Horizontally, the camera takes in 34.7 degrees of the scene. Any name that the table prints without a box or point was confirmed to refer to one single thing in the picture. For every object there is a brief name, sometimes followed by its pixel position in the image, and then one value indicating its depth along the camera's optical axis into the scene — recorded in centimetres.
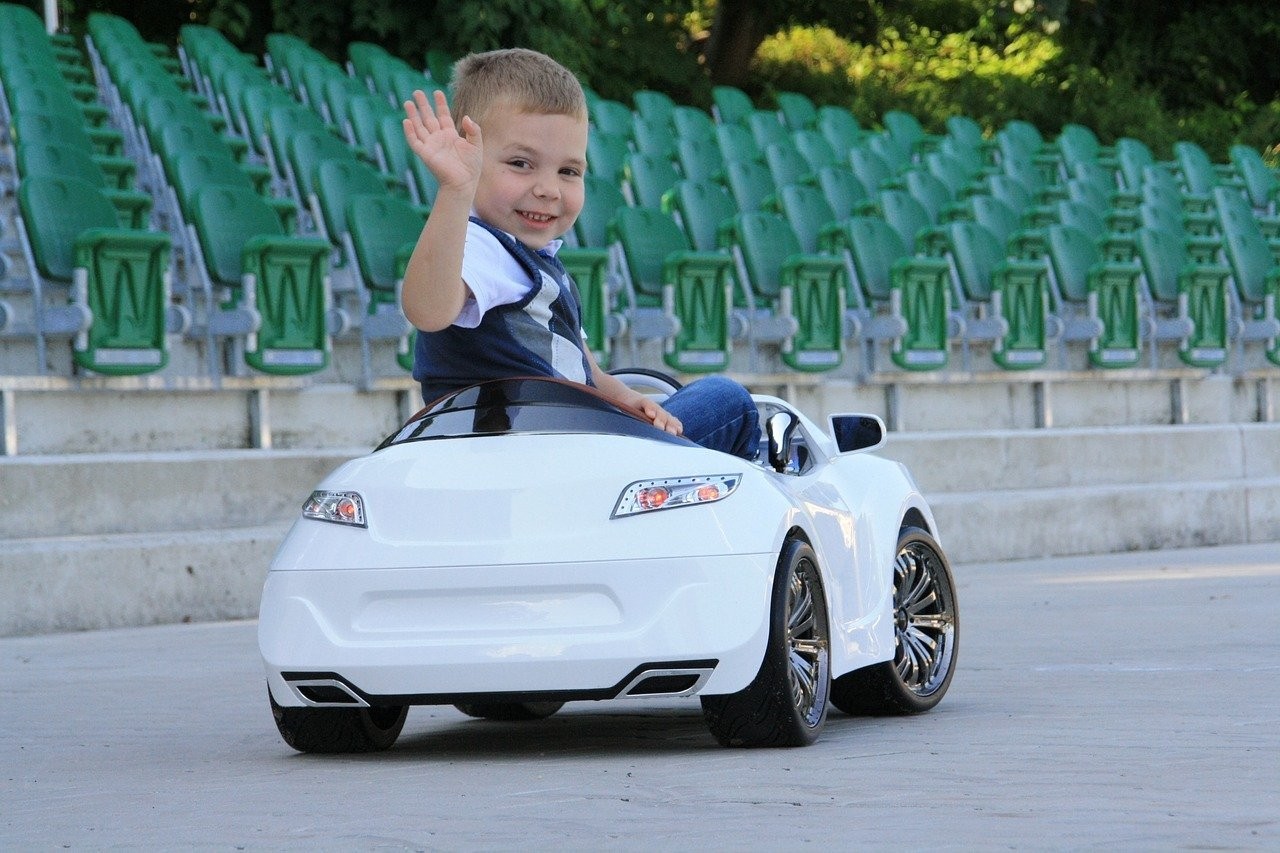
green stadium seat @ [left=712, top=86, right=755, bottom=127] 2030
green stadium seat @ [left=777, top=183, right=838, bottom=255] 1427
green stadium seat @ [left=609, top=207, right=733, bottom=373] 1155
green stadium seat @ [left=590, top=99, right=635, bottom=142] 1745
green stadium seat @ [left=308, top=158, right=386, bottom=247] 1241
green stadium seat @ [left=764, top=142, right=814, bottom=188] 1653
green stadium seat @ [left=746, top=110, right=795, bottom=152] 1875
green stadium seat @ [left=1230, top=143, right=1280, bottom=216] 2067
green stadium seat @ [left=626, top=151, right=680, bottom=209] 1455
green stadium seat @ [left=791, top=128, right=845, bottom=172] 1780
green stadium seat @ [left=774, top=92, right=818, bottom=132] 2053
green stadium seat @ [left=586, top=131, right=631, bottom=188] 1516
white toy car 428
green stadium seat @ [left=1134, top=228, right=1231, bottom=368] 1436
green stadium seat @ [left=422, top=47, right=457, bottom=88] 1945
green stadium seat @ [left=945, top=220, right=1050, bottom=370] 1318
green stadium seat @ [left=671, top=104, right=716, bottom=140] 1817
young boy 448
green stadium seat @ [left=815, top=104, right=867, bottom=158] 1947
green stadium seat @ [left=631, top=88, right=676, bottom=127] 1883
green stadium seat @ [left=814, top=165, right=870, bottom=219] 1555
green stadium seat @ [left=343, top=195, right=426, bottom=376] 1107
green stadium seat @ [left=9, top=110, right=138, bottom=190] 1223
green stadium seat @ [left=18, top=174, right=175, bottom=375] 916
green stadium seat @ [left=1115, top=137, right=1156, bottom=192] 1998
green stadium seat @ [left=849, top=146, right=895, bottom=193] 1723
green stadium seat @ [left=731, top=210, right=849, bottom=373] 1202
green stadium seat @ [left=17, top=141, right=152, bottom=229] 1088
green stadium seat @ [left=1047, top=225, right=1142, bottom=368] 1376
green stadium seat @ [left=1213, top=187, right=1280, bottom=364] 1499
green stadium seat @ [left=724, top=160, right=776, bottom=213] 1541
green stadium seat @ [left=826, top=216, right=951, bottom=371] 1252
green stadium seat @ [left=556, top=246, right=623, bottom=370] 1084
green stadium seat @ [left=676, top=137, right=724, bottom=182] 1645
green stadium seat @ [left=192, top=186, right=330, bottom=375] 990
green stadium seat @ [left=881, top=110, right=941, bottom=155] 2016
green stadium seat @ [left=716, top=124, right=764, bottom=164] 1748
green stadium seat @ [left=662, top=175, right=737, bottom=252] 1368
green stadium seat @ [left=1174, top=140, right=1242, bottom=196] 2042
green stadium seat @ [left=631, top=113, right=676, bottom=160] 1689
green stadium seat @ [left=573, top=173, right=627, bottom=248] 1300
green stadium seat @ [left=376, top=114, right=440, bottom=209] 1466
